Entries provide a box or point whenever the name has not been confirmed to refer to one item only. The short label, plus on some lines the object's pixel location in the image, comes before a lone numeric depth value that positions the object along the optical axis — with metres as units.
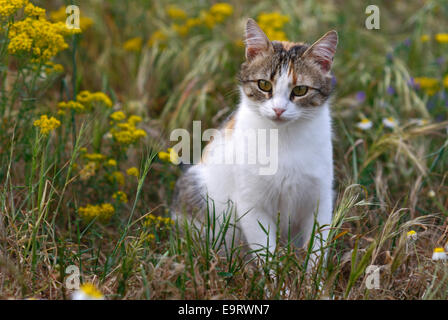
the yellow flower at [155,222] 2.96
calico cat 2.75
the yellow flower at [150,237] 2.78
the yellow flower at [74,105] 3.20
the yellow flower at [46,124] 2.78
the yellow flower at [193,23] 5.03
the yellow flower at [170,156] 3.31
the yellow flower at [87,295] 1.88
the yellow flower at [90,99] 3.37
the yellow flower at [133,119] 3.37
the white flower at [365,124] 4.04
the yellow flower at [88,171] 3.26
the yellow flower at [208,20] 4.98
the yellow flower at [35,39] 2.81
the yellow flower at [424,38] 4.78
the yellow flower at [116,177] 3.38
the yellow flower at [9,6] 2.71
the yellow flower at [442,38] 4.53
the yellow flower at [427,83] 4.55
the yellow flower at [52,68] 3.14
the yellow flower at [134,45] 5.01
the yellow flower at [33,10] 2.92
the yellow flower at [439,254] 2.52
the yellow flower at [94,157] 3.29
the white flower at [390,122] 3.92
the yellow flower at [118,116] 3.34
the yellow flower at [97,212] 3.06
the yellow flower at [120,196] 3.25
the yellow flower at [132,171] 3.21
